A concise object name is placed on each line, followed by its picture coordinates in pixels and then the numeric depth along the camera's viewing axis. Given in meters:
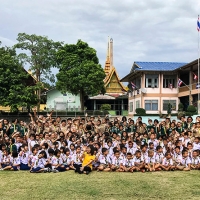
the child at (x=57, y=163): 8.16
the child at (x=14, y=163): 8.29
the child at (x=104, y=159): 8.34
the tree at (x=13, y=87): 25.59
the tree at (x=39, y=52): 31.22
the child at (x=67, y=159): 8.37
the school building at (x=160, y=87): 30.27
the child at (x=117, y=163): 8.20
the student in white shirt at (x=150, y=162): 8.16
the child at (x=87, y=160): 7.81
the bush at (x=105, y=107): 37.97
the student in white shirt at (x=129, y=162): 8.20
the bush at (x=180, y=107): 27.78
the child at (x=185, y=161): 8.38
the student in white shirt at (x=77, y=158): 8.35
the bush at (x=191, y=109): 23.98
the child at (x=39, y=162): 8.05
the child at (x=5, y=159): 8.38
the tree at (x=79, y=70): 29.73
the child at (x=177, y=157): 8.43
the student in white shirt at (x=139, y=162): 8.15
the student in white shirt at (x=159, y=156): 8.42
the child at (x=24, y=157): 8.37
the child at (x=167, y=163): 8.23
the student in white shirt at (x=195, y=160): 8.40
